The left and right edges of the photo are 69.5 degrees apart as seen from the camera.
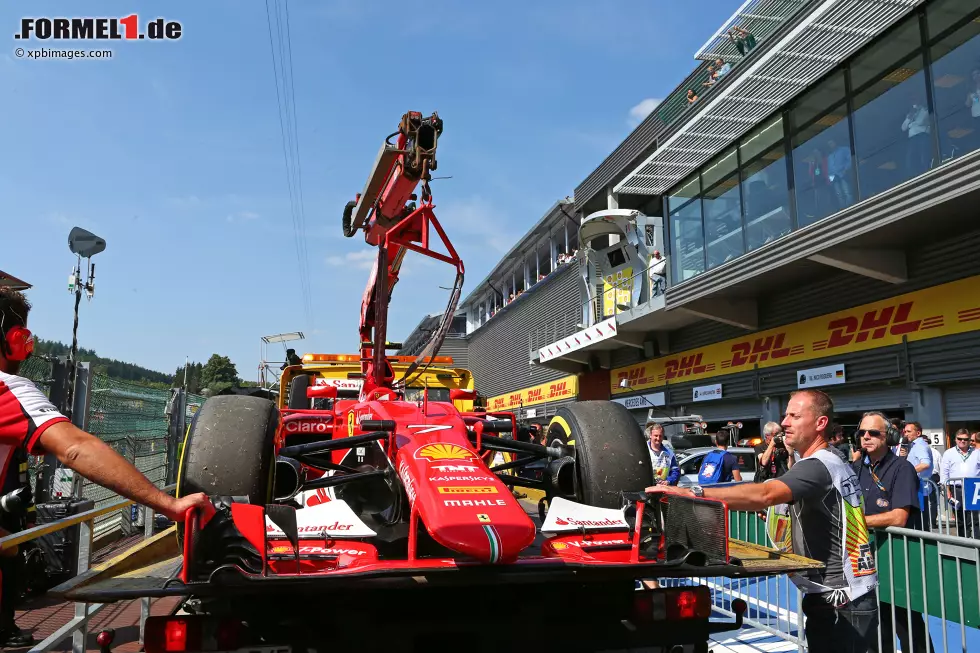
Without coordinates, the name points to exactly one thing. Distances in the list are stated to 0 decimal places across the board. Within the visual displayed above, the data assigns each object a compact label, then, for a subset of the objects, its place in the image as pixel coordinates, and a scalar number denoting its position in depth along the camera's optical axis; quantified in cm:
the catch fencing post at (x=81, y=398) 704
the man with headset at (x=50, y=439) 196
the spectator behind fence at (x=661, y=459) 862
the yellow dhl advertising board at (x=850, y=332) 1012
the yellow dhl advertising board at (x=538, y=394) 2483
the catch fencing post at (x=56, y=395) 691
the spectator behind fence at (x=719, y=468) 968
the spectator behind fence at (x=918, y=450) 859
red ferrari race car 264
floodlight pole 701
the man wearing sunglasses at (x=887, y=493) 404
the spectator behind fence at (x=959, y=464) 880
